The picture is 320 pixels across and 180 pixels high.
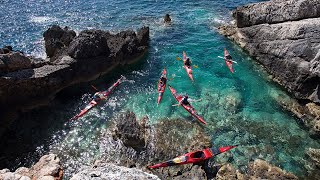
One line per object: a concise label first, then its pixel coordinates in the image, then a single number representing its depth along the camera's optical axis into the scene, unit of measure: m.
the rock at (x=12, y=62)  15.61
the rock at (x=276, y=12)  19.98
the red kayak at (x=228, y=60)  20.65
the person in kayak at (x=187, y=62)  20.66
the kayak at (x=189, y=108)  16.22
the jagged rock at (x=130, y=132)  14.34
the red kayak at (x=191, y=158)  13.34
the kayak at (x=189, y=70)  19.89
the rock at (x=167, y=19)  26.46
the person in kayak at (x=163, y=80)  18.71
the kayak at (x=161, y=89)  17.93
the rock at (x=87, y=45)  18.60
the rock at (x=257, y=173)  12.84
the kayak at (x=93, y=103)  16.47
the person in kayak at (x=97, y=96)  17.25
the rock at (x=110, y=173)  8.92
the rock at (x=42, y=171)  9.14
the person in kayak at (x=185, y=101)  16.88
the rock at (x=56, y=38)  20.46
